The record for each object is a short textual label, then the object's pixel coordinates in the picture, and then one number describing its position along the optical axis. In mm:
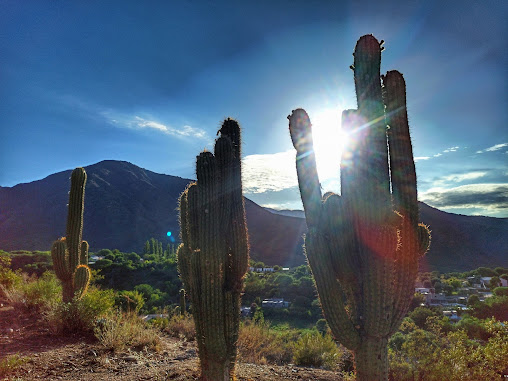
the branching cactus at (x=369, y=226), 4852
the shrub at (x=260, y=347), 9156
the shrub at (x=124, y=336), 7914
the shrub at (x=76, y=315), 8837
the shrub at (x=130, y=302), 14809
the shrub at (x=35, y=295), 11398
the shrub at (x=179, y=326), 10609
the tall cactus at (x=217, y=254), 5273
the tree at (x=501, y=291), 20278
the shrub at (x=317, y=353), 9055
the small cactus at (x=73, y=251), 10250
